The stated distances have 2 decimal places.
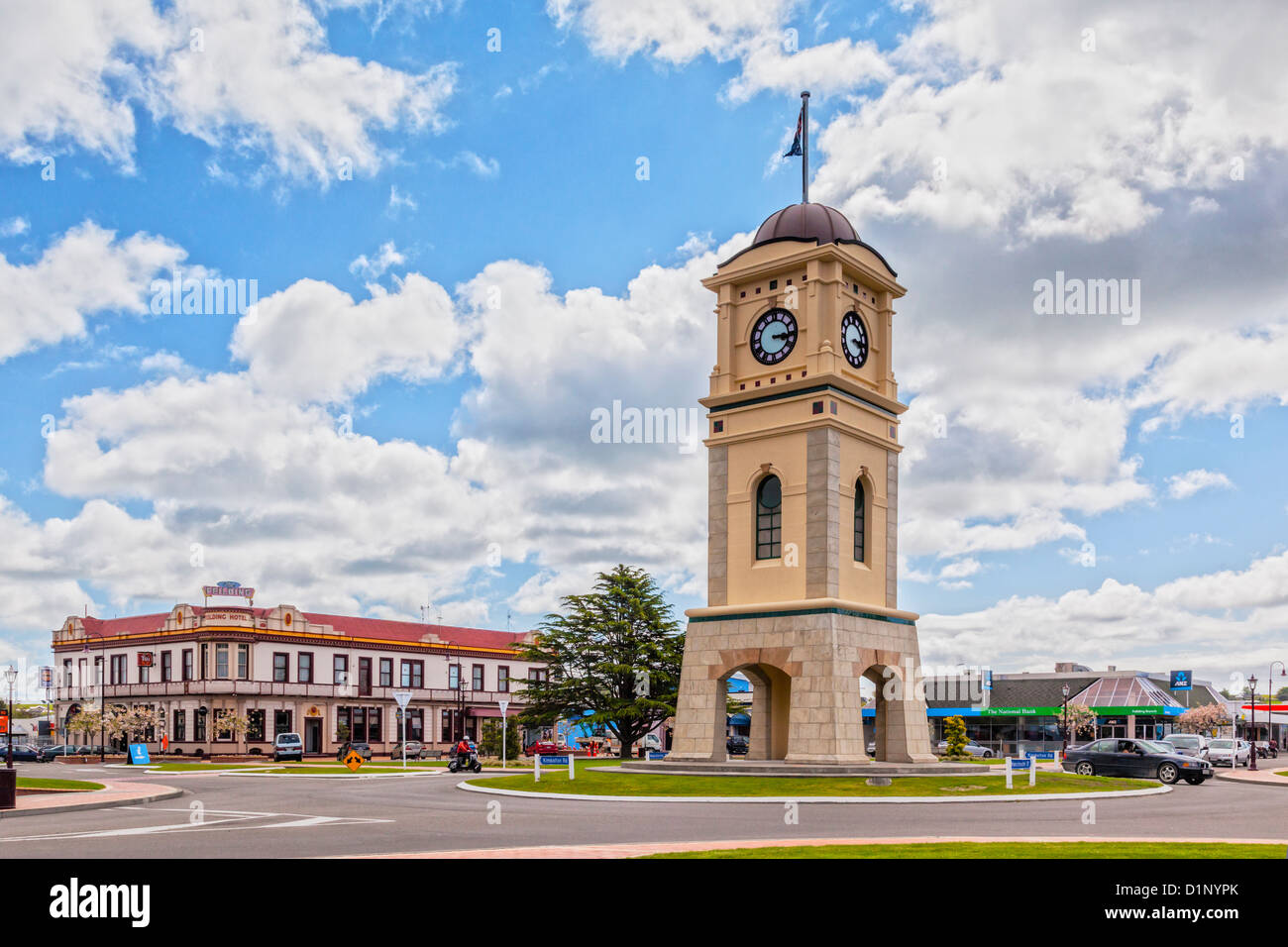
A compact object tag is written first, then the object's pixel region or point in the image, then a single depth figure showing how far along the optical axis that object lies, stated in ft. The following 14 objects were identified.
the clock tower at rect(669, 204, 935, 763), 120.88
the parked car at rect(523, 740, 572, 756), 213.62
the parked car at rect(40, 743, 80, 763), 242.00
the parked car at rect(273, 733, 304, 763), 214.28
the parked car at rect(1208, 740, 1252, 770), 187.73
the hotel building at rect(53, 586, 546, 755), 244.01
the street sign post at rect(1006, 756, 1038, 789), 146.76
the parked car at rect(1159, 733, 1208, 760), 174.91
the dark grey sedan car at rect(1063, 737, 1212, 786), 120.37
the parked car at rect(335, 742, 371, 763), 213.34
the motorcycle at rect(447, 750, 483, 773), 144.46
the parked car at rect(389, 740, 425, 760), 230.07
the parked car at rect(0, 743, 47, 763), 227.81
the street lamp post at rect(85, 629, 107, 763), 228.31
